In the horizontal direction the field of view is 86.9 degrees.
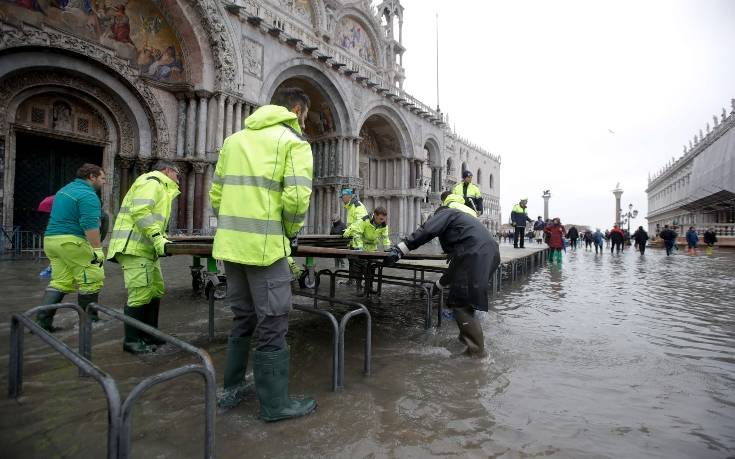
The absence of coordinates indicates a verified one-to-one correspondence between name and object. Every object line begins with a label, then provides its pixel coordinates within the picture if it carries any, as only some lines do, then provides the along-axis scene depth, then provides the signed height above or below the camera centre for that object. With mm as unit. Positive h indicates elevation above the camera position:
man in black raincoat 3908 -203
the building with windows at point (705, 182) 34938 +6599
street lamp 65188 +4437
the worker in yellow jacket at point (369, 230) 7305 +147
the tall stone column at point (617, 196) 70562 +8194
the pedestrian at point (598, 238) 22375 +119
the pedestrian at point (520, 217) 13430 +788
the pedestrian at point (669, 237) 21359 +211
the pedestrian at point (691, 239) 23859 +128
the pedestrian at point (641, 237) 20894 +195
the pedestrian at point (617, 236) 23456 +255
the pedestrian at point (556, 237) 13416 +86
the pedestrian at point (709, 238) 23719 +201
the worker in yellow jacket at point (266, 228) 2467 +50
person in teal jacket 4012 -85
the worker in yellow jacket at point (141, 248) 3625 -128
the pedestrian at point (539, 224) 18961 +754
